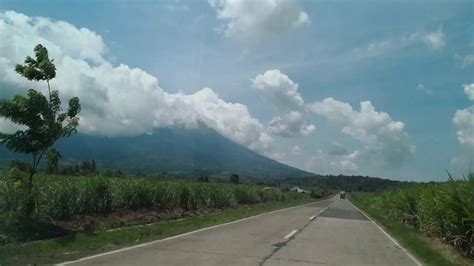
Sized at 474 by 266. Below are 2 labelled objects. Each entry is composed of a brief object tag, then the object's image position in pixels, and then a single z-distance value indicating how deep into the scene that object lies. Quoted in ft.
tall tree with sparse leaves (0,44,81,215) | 43.04
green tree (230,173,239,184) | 289.82
